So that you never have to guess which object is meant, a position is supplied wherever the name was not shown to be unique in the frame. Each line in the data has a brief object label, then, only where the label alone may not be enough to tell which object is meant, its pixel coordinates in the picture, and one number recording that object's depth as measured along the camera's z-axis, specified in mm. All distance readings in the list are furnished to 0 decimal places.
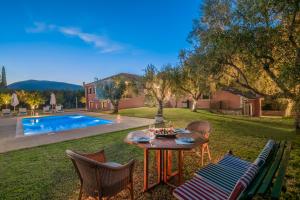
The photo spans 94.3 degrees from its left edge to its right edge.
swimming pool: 11263
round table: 2570
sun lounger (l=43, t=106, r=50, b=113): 18380
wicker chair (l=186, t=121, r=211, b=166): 4288
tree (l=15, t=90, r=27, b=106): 18666
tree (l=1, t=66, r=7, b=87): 34626
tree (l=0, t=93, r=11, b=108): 16978
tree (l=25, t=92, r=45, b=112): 17546
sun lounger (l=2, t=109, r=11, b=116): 15688
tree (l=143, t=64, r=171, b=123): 11763
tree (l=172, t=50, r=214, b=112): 13044
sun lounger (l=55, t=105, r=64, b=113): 18299
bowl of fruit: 3118
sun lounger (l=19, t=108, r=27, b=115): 16617
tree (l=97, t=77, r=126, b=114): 15664
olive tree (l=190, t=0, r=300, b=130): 4790
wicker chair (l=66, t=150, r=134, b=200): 2007
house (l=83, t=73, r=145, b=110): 21583
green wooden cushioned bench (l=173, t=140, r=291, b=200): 1330
